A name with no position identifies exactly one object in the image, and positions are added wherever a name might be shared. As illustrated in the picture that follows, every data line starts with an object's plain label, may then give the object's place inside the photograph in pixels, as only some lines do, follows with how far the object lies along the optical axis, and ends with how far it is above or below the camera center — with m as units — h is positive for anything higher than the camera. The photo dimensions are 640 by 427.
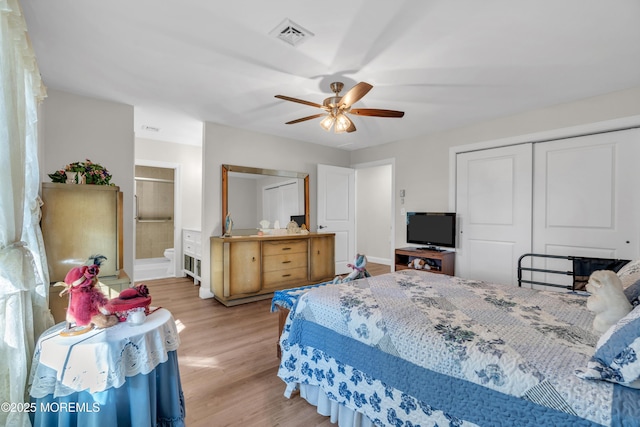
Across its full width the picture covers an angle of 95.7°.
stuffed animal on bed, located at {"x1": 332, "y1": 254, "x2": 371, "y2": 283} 2.47 -0.50
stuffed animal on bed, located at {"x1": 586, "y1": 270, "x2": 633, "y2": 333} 1.23 -0.39
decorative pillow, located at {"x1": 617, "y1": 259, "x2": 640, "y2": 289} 1.47 -0.35
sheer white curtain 1.29 -0.17
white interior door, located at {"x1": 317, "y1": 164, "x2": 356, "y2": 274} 5.16 +0.05
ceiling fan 2.49 +0.91
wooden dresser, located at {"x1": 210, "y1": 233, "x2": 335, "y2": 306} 3.80 -0.78
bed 0.97 -0.61
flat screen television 4.07 -0.27
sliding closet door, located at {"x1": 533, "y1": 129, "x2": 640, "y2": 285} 2.92 +0.16
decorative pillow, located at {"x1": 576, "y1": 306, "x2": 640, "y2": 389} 0.91 -0.48
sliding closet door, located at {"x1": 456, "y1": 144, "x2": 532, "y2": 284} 3.60 +0.00
